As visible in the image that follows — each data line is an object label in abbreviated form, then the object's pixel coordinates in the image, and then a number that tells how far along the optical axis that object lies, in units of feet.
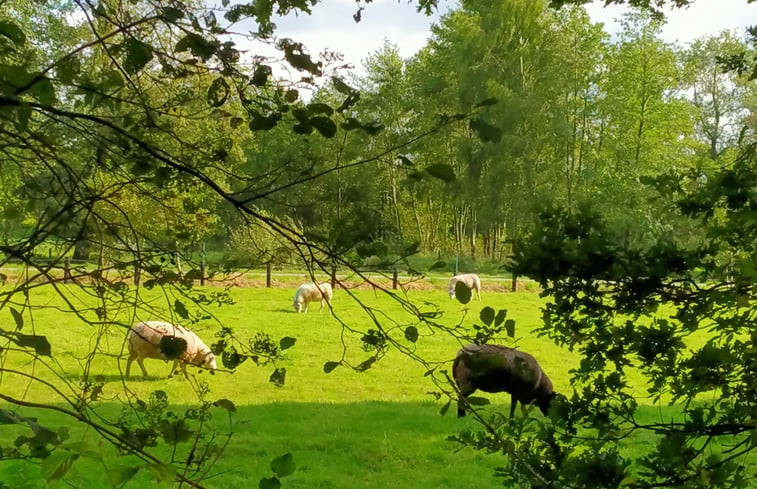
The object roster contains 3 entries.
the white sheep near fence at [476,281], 62.05
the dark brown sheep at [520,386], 27.99
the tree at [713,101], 115.96
